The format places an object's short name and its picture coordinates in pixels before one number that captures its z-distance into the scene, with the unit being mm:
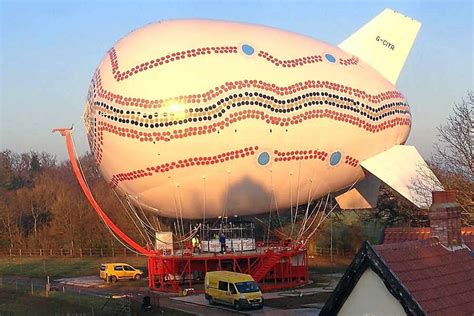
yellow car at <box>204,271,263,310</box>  24688
